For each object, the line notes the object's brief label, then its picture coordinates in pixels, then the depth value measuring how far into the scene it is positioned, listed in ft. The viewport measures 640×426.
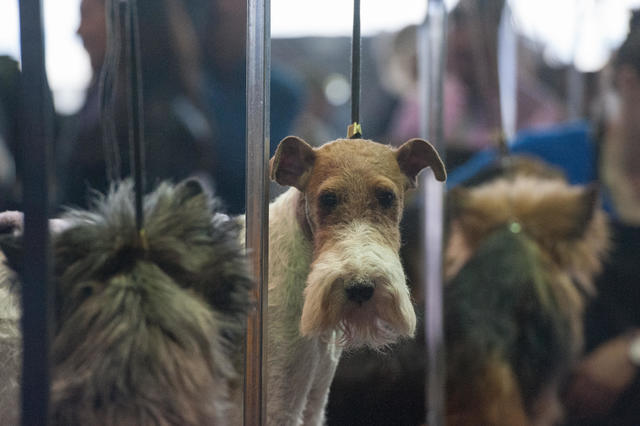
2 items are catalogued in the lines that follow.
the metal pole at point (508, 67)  7.43
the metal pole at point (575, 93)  8.43
